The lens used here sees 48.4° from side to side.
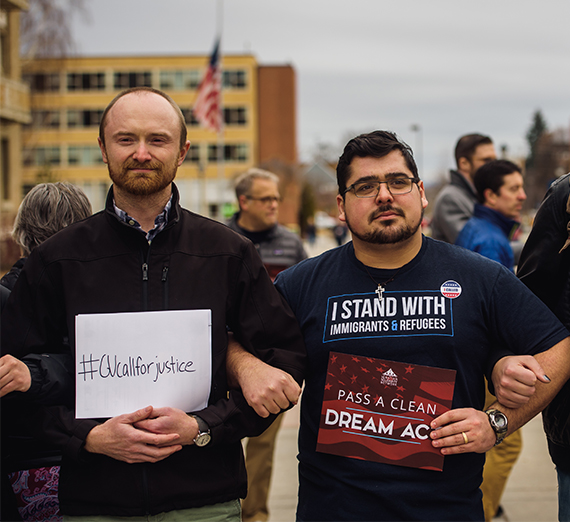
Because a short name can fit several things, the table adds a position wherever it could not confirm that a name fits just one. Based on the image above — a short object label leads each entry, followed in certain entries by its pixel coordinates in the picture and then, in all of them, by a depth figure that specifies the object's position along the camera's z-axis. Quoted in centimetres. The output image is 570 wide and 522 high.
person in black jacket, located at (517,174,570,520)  238
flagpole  2455
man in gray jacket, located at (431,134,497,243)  470
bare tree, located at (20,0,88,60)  2838
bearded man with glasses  219
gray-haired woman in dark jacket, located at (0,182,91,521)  217
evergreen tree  9569
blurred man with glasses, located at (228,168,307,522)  511
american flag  2056
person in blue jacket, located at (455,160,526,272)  397
